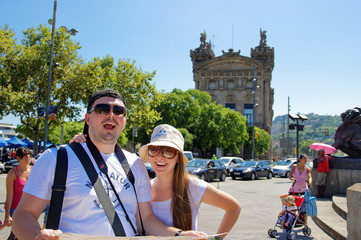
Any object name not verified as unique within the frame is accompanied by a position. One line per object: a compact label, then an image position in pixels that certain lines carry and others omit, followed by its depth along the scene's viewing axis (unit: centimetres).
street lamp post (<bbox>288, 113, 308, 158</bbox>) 2326
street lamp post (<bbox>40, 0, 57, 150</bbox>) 1992
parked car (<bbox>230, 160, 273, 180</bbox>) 2543
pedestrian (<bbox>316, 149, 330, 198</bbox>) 1348
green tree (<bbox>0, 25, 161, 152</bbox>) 2233
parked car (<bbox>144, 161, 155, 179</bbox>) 2151
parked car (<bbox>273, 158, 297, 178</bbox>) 3032
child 754
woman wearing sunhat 280
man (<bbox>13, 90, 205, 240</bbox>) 215
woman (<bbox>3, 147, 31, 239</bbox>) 532
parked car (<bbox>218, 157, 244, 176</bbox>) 2974
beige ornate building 7700
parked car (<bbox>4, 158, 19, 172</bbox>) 2406
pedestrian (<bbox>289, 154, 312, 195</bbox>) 900
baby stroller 753
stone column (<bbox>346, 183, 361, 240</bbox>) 564
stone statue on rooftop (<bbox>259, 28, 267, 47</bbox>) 8238
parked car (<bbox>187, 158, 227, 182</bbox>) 2128
